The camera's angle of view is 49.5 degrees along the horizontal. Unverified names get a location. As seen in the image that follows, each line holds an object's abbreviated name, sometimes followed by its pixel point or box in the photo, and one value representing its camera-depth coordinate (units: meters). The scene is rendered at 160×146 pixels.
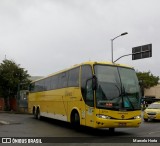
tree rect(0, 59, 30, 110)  21.42
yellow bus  7.63
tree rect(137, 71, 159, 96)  41.46
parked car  12.61
